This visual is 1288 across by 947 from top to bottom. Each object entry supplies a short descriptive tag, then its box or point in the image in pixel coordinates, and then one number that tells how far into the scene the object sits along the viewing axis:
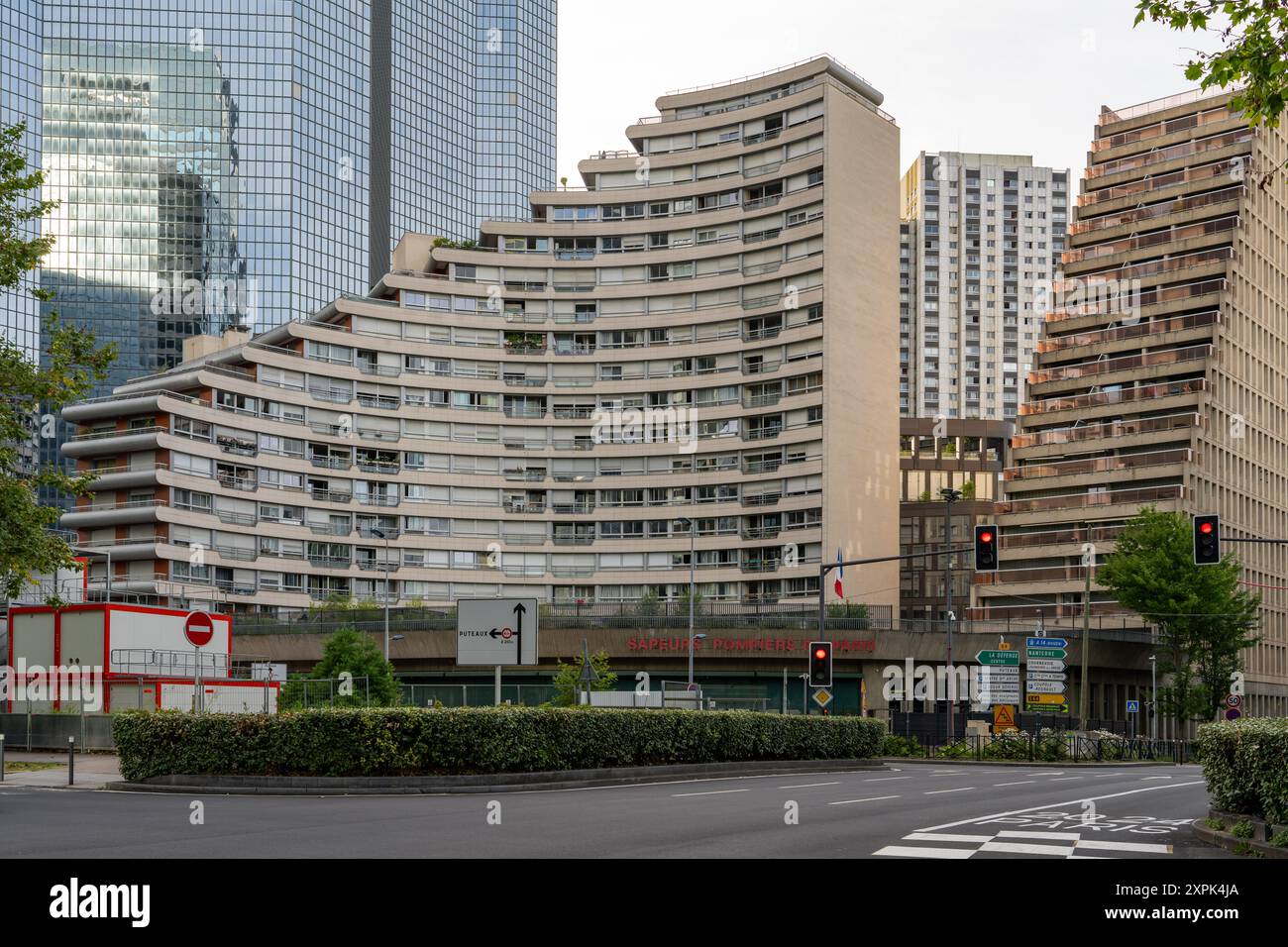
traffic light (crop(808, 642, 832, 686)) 38.06
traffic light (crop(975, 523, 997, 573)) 33.88
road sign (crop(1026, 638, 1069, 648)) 45.03
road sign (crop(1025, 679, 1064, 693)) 44.72
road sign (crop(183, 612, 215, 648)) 26.00
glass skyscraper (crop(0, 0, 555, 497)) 152.25
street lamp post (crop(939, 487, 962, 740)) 57.88
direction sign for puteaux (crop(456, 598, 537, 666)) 28.33
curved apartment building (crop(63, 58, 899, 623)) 99.06
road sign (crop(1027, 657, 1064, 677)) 44.72
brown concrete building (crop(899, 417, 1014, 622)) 148.25
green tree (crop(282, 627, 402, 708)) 64.50
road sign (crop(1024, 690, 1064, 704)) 44.71
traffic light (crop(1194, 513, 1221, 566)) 30.48
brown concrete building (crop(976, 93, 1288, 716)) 101.06
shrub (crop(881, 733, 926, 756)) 52.20
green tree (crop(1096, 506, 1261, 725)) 78.12
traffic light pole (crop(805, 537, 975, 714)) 41.22
